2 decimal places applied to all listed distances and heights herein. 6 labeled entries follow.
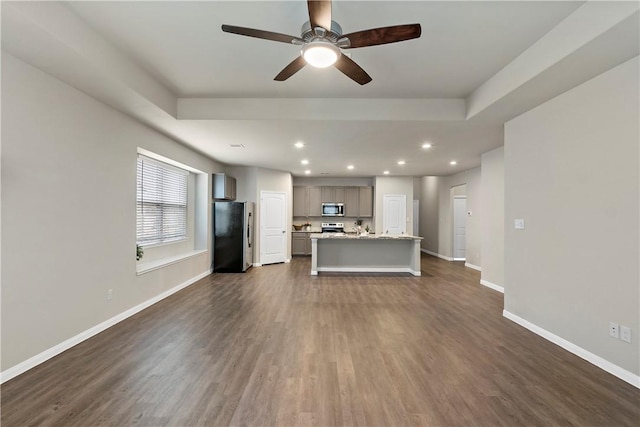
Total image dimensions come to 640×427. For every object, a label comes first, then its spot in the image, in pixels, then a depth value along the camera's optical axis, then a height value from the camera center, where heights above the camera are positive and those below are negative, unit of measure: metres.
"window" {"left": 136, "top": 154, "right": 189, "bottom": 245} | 4.46 +0.24
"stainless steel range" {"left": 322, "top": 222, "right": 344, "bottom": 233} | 9.42 -0.34
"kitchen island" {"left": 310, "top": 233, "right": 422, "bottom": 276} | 6.71 -0.92
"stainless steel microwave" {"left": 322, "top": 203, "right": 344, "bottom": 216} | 9.36 +0.26
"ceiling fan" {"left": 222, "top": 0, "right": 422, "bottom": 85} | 1.78 +1.23
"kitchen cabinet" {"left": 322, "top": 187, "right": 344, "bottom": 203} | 9.42 +0.72
